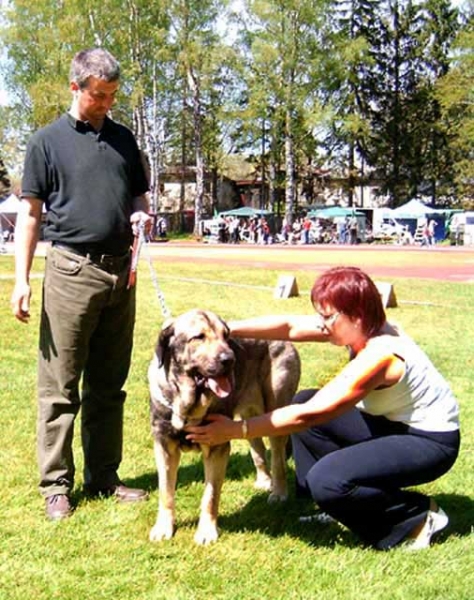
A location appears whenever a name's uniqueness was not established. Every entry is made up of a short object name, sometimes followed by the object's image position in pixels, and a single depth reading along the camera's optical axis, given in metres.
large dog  3.20
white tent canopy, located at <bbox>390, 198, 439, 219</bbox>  41.00
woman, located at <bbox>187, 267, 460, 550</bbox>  3.19
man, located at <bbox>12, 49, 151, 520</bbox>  3.58
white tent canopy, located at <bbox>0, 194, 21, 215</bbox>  36.12
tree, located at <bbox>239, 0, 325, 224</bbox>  37.78
